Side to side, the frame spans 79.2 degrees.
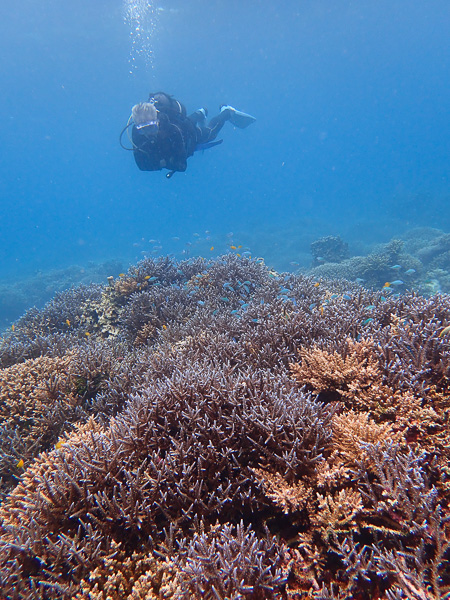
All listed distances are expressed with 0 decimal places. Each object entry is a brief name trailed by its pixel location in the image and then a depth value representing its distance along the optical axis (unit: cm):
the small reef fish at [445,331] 300
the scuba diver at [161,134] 850
